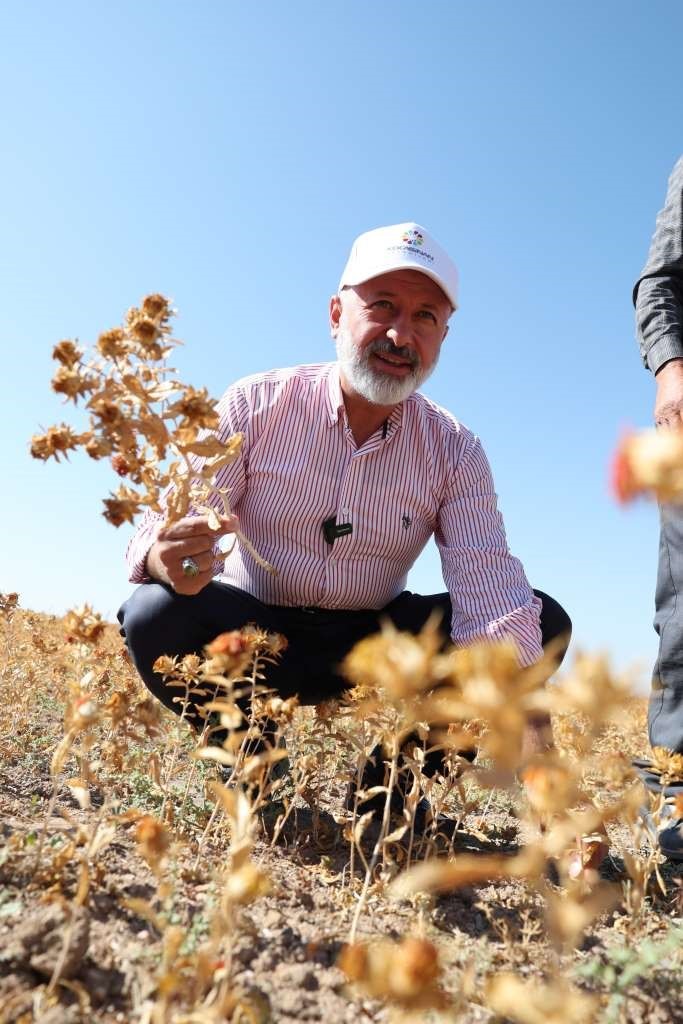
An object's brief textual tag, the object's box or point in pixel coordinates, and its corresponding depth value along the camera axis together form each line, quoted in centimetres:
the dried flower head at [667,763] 84
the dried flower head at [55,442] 64
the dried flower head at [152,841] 50
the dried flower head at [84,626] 71
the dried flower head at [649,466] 25
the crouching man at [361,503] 117
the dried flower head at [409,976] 34
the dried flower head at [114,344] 62
